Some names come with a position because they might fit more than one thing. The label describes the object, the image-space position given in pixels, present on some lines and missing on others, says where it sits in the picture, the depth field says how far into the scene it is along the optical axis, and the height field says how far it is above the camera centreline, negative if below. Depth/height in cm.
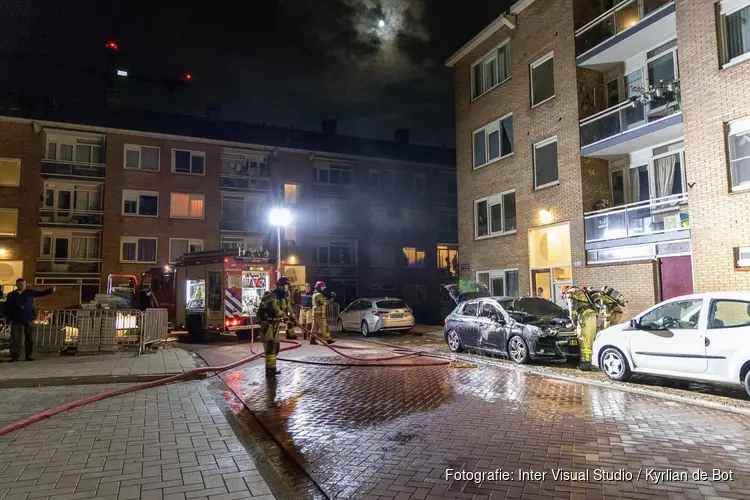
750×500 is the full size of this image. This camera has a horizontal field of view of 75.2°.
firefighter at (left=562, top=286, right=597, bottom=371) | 1009 -63
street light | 1896 +293
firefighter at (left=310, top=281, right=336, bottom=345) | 1560 -67
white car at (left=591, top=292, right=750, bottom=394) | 711 -88
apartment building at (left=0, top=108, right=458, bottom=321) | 2838 +591
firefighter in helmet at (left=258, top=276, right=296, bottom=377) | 977 -66
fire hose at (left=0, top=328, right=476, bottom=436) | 615 -162
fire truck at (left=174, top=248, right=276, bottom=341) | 1661 +9
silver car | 1880 -103
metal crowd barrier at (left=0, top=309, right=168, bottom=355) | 1182 -95
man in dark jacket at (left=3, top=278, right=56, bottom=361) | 1078 -52
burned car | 1050 -94
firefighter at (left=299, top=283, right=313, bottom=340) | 1756 -75
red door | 1245 +30
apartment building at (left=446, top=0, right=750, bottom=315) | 1152 +428
